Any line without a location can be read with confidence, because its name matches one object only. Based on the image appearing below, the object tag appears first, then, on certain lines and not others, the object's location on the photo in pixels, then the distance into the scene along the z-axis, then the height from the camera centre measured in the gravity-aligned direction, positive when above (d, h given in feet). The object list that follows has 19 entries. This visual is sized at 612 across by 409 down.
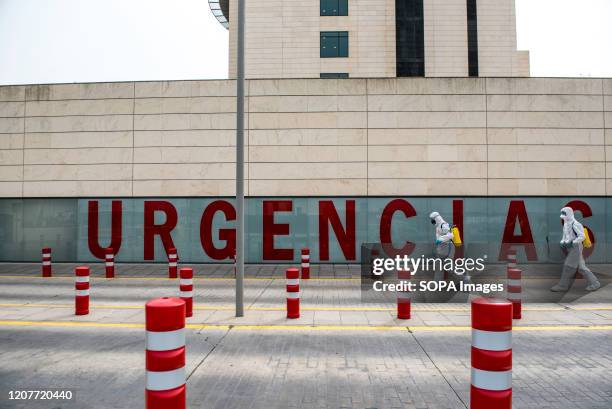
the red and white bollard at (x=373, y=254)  52.02 -5.57
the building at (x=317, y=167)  53.88 +6.38
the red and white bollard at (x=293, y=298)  25.37 -5.45
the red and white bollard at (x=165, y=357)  9.39 -3.46
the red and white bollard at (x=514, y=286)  24.21 -4.49
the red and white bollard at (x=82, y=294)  26.65 -5.38
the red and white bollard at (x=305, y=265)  41.14 -5.41
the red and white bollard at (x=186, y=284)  24.97 -4.42
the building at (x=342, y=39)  98.78 +44.20
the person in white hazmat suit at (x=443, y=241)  34.53 -2.46
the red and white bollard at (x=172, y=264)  42.22 -5.33
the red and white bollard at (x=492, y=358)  9.41 -3.51
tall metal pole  26.61 +3.58
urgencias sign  53.57 -1.72
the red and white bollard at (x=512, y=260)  33.37 -4.09
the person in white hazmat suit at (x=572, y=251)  32.07 -3.15
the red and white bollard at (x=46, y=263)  43.11 -5.29
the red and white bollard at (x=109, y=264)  42.48 -5.34
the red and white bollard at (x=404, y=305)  25.30 -5.90
